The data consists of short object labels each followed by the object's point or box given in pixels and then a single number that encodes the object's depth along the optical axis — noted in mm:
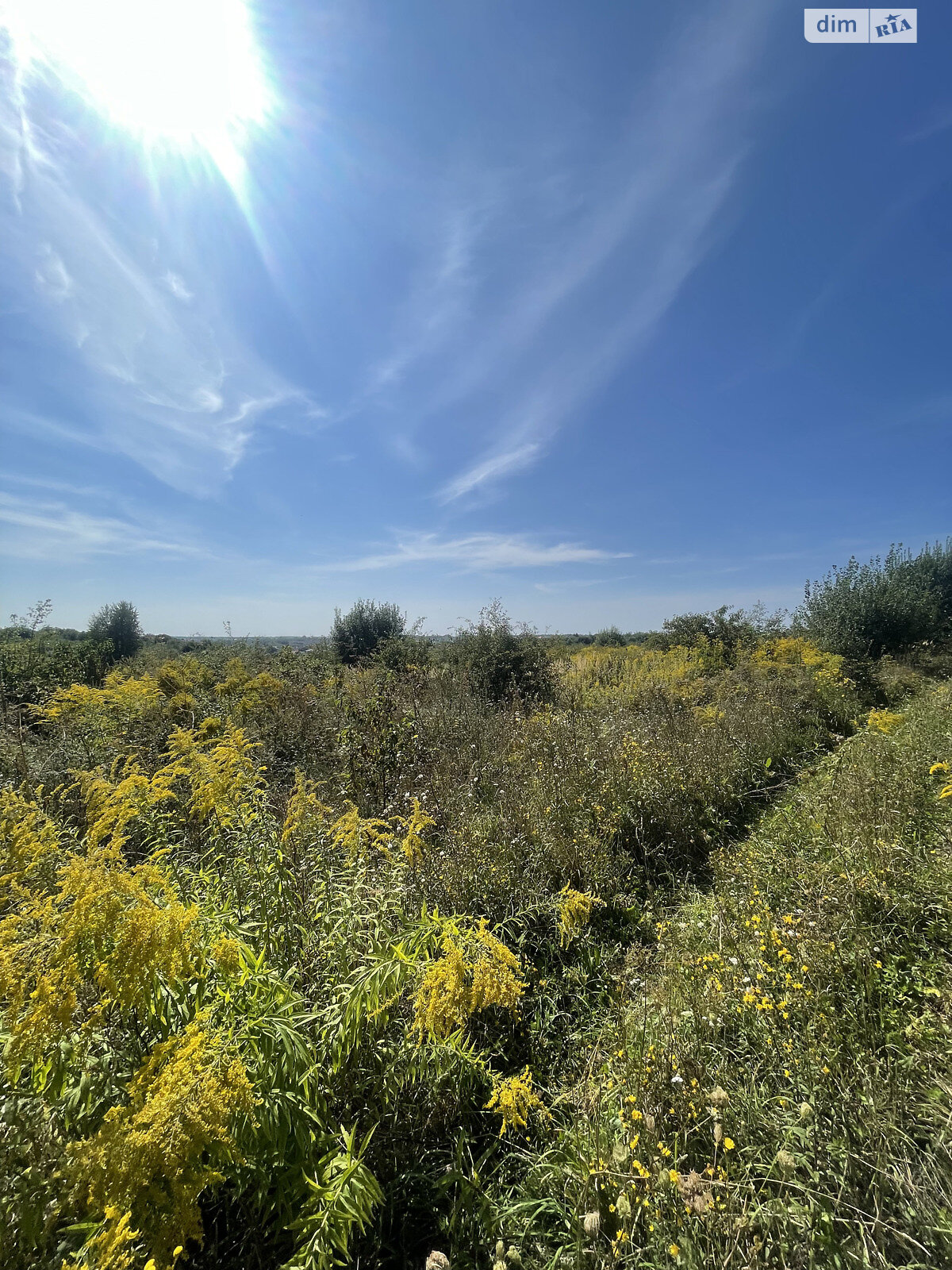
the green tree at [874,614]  13923
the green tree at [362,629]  14641
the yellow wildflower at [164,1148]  1033
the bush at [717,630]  14804
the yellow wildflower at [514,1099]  1660
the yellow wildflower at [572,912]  2439
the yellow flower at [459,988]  1652
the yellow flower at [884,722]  5973
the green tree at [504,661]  9500
